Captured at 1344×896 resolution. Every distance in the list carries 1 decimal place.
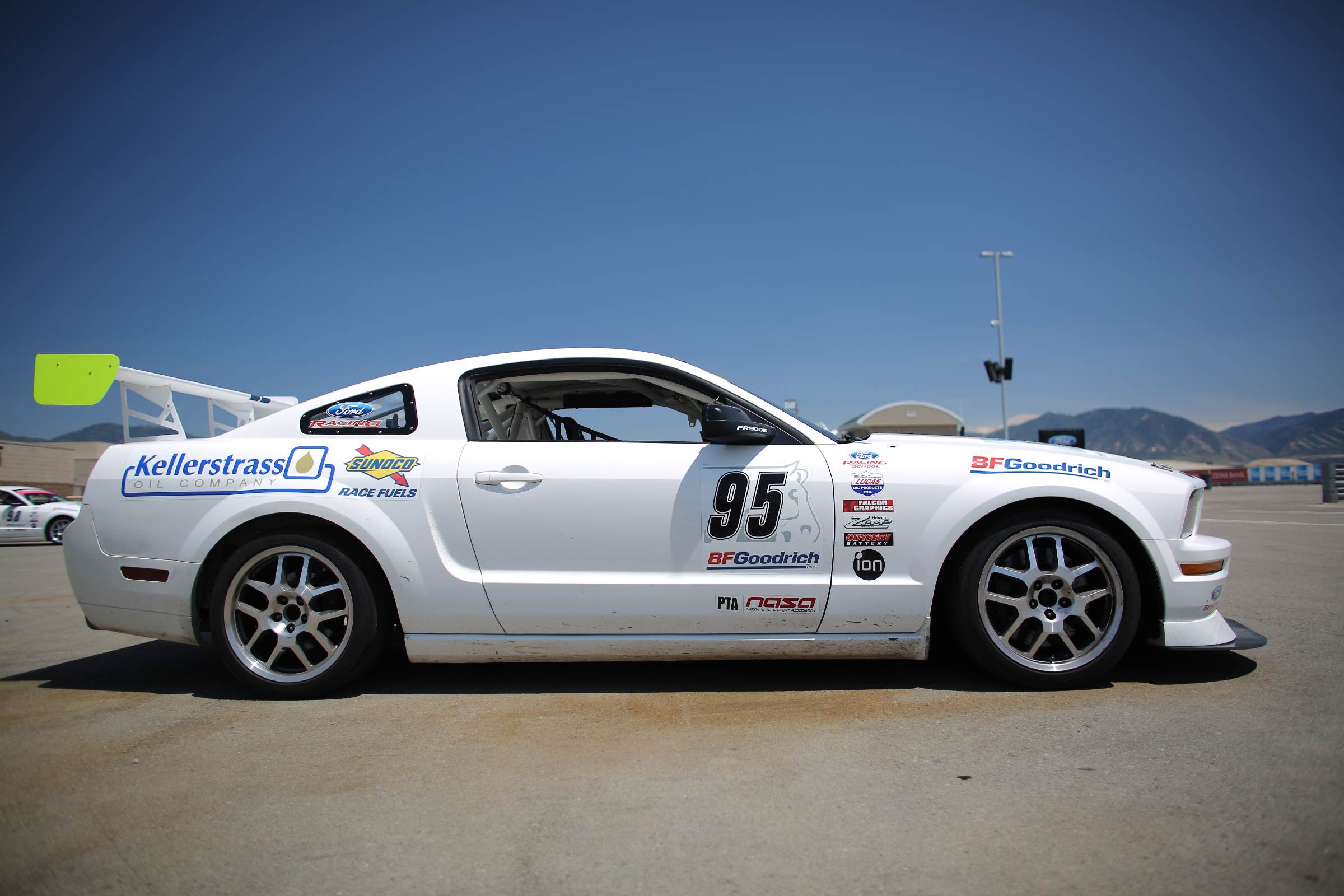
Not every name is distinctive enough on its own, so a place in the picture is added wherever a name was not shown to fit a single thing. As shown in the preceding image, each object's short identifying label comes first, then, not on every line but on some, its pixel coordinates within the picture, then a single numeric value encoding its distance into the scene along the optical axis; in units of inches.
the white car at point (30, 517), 562.6
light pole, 1107.9
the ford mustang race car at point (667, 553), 115.9
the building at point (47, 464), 1708.9
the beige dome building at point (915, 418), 1182.9
